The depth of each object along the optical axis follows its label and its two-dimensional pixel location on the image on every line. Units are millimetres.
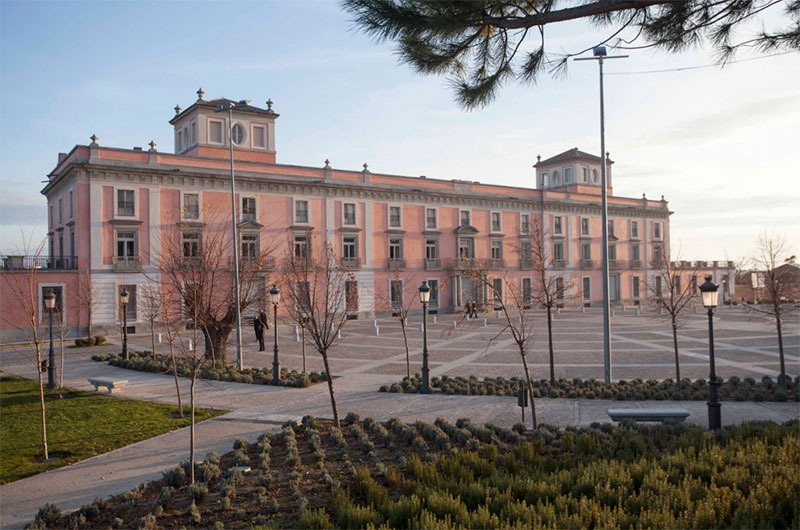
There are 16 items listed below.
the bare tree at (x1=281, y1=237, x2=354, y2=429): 11953
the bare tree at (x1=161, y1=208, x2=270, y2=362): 18281
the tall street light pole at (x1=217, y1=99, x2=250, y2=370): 20766
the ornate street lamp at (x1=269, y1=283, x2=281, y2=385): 17547
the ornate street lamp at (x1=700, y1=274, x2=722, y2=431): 10609
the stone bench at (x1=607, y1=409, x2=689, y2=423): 11156
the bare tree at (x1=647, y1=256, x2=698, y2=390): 15312
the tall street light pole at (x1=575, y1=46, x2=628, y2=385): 16219
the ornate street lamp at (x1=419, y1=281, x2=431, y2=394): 15634
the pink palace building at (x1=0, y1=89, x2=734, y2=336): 33625
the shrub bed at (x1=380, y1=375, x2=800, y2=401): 14195
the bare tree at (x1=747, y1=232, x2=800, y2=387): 16266
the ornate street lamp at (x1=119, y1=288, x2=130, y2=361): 22781
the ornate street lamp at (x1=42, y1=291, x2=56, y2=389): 17625
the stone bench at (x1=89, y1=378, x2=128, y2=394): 16328
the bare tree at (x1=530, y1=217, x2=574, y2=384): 15867
